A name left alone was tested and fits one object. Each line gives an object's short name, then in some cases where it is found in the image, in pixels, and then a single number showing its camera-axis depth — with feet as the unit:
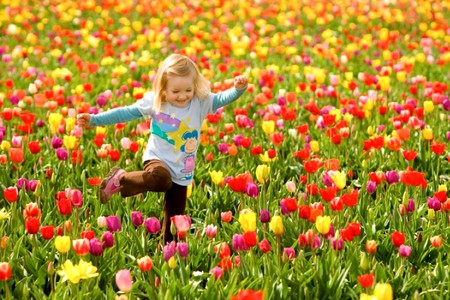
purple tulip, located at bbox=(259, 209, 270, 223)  22.33
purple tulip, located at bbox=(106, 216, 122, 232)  21.45
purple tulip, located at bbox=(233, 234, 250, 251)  19.97
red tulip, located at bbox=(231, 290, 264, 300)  13.93
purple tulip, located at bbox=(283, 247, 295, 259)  20.16
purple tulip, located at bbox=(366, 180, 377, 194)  25.00
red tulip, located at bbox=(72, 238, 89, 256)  19.26
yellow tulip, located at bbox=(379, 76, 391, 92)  38.61
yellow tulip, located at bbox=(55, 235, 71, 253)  19.45
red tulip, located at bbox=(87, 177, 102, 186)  25.77
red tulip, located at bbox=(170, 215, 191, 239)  20.97
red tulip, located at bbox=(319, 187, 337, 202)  22.21
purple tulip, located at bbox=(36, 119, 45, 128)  35.29
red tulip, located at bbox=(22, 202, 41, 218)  21.79
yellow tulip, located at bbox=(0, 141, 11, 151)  29.09
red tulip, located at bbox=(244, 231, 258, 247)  19.65
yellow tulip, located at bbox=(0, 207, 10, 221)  21.97
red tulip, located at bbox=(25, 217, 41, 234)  20.53
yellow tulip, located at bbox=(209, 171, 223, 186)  25.84
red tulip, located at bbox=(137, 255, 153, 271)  18.66
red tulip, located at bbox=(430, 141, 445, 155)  27.27
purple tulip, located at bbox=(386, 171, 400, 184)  25.34
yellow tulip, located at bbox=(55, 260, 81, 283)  17.70
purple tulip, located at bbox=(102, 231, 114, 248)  20.66
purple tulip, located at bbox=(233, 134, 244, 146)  30.48
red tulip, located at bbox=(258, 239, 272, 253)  20.35
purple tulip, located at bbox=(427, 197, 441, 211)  23.65
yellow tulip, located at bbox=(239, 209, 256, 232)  20.18
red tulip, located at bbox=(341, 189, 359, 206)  22.03
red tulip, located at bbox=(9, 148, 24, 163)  27.02
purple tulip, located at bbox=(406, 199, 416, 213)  23.15
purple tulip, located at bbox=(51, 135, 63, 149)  29.84
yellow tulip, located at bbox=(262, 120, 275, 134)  31.14
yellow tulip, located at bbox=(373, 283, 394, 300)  15.81
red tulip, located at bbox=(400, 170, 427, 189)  23.77
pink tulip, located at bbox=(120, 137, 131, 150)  29.84
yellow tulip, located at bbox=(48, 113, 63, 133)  31.01
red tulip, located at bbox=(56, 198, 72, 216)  22.17
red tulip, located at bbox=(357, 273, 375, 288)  17.17
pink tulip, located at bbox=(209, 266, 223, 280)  19.15
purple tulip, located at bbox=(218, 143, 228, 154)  30.96
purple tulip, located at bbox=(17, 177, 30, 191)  26.09
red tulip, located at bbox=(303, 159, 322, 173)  25.41
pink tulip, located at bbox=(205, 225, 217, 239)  22.33
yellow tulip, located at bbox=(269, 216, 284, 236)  20.38
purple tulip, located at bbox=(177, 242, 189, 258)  19.93
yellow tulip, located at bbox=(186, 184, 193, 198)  25.66
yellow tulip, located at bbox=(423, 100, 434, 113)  34.55
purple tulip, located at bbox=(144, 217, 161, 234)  21.42
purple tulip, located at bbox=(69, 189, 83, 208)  22.80
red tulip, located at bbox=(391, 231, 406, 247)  20.32
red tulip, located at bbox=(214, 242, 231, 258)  19.86
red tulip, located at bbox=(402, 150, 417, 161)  26.67
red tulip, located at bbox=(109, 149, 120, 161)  27.61
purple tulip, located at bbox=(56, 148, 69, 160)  28.37
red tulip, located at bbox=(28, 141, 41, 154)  28.07
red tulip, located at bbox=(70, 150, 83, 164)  29.40
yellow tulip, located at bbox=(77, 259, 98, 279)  17.90
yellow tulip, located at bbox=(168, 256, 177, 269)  19.22
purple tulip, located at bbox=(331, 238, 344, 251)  20.39
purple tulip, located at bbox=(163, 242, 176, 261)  20.16
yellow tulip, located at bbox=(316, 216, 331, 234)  20.40
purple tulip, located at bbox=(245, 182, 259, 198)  23.24
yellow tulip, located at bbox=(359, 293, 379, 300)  15.83
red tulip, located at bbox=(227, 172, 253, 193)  23.36
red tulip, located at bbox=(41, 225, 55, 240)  20.61
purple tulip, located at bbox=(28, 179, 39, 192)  25.75
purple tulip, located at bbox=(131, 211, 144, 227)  22.48
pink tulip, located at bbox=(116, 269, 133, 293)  17.17
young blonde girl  23.27
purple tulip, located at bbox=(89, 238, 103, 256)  19.81
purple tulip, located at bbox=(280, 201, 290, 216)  23.11
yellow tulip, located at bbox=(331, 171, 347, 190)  23.63
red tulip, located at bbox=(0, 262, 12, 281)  17.85
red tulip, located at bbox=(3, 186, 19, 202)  22.82
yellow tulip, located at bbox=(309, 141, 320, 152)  29.45
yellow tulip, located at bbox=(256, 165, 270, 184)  24.59
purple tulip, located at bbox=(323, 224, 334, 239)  20.95
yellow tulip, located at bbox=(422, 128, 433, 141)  30.12
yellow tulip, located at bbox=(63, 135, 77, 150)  29.25
